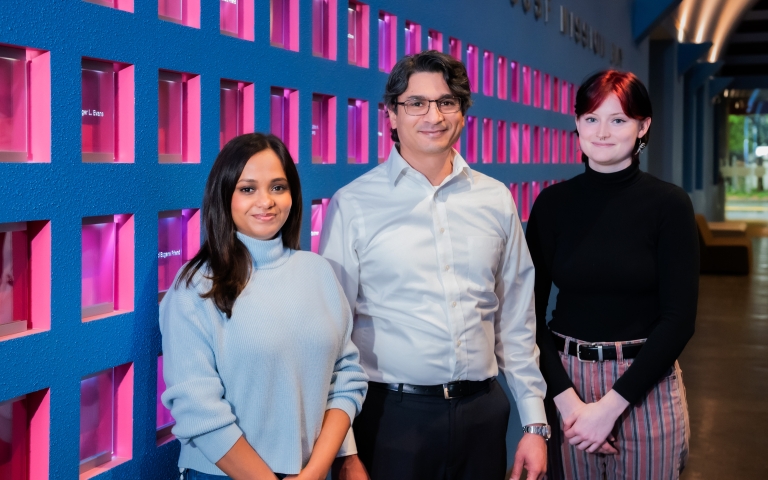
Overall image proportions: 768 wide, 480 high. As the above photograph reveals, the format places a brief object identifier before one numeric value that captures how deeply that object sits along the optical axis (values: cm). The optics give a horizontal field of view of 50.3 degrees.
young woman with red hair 187
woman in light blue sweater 146
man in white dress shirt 184
